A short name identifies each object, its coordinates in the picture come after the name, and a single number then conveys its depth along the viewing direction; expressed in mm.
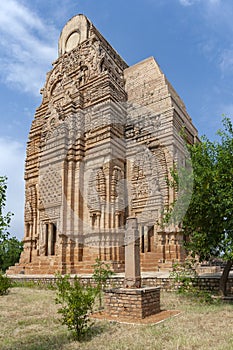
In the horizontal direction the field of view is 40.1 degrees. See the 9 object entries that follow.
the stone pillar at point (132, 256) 8844
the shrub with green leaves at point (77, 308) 6391
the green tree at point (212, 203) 9609
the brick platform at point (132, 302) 7922
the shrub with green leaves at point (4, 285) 12714
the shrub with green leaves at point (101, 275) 11234
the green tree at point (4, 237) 6277
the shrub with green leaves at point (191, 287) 9915
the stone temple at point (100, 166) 16484
